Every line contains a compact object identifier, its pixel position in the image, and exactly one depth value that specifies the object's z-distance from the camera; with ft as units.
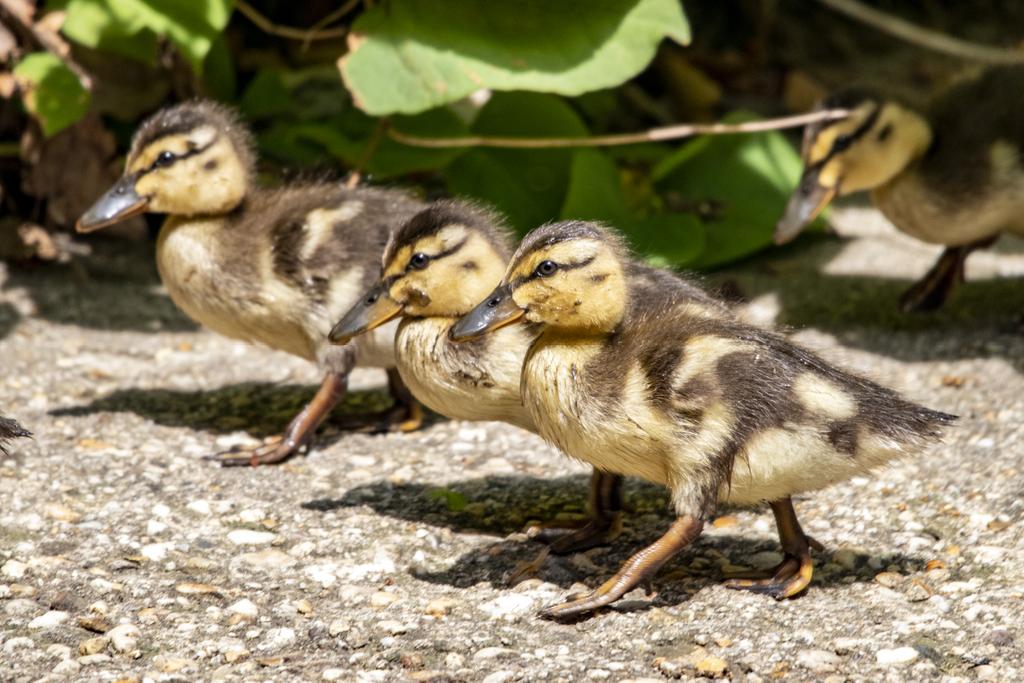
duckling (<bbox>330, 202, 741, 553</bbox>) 21.81
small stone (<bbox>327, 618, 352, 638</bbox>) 18.60
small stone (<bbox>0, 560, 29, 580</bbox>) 19.40
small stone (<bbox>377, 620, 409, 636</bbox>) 18.66
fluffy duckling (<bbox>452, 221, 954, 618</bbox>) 18.86
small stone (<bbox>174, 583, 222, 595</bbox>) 19.52
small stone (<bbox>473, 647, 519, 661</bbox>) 17.97
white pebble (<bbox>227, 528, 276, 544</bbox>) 21.56
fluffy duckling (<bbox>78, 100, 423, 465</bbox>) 25.59
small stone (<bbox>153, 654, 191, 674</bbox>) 17.29
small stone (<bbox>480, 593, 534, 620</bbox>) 19.39
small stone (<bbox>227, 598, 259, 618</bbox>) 18.98
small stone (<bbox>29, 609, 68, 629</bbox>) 18.11
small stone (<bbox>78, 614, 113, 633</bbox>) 18.17
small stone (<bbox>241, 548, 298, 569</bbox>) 20.75
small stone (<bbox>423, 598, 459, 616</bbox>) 19.31
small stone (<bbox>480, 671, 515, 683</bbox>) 17.38
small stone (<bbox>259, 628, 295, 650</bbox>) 18.17
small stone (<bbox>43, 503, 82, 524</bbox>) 21.53
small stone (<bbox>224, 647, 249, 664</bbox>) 17.65
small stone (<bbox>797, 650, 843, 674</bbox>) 17.78
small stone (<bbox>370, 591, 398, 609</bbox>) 19.57
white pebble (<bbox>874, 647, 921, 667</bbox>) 18.02
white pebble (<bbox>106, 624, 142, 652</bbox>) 17.76
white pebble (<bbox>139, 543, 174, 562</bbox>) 20.56
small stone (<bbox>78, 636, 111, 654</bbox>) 17.62
